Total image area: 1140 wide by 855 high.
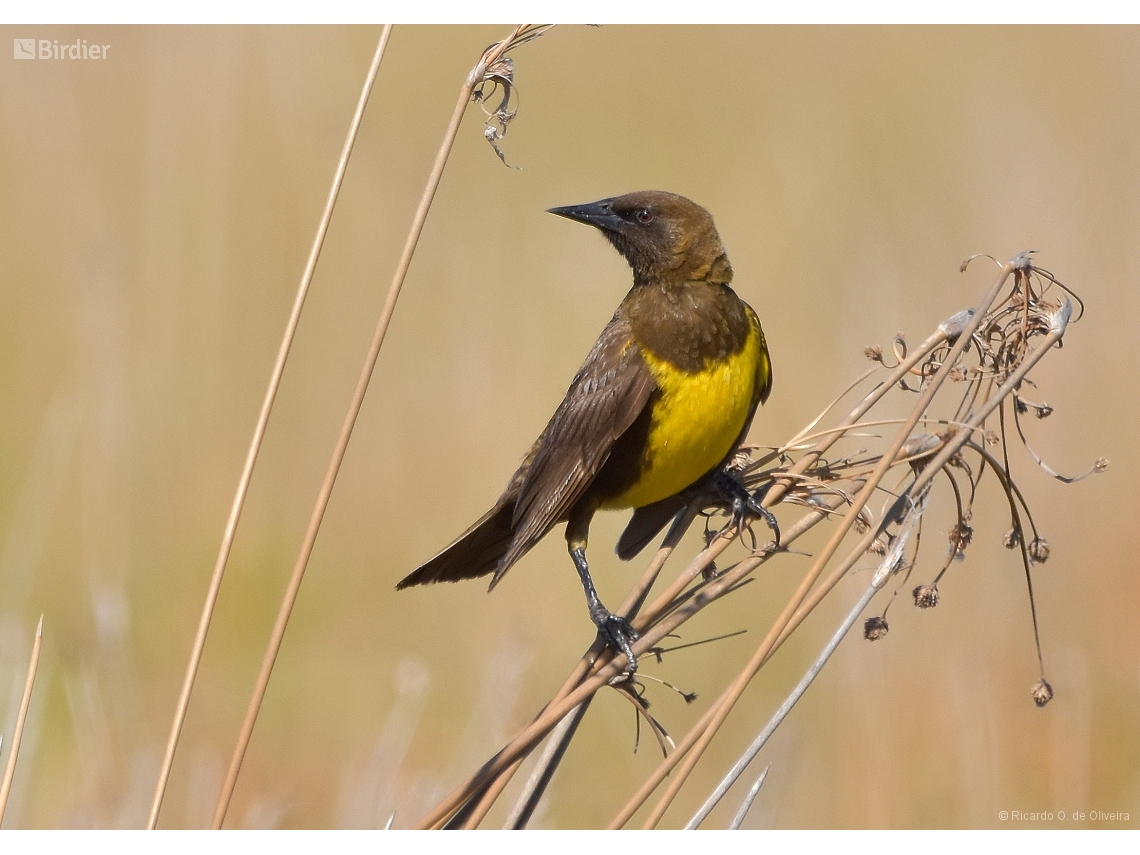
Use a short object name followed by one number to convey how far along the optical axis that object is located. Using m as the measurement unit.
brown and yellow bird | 6.26
